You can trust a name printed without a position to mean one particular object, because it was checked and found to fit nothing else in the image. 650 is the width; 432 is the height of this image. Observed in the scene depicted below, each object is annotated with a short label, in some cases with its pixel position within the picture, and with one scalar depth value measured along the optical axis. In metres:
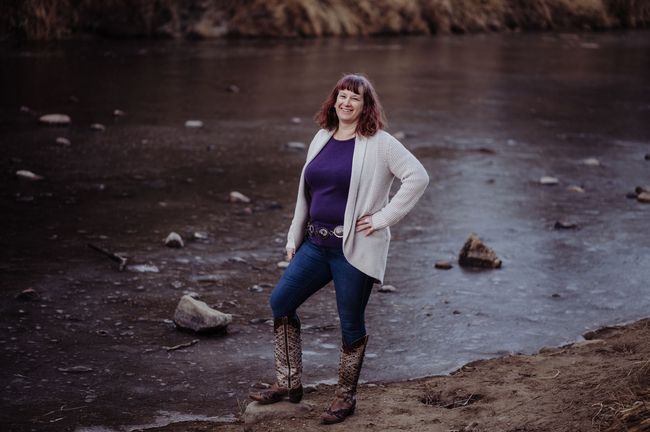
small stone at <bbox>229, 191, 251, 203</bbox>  9.63
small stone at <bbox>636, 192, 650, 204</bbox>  10.20
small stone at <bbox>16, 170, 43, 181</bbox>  10.00
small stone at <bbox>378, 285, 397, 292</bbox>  7.33
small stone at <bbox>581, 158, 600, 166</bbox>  12.07
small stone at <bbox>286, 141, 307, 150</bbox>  12.31
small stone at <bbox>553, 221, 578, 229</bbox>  9.13
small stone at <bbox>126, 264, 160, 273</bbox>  7.48
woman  4.79
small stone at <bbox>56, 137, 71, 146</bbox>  11.70
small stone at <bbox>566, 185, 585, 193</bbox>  10.61
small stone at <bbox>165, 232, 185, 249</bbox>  8.12
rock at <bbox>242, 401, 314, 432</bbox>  4.90
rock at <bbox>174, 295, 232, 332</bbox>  6.28
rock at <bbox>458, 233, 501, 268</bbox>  7.95
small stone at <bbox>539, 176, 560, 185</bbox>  10.92
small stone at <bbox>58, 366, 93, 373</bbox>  5.62
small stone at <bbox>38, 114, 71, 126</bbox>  12.84
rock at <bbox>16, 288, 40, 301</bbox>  6.73
